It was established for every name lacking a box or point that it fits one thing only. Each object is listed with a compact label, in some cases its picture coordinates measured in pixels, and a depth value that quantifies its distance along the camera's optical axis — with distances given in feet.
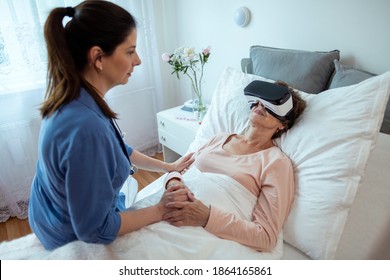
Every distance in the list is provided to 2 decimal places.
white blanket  2.80
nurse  2.38
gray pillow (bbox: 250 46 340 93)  4.40
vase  6.51
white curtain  5.76
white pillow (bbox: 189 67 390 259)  3.07
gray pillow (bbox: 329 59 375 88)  3.91
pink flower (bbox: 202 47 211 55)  5.97
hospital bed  2.96
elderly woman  3.17
